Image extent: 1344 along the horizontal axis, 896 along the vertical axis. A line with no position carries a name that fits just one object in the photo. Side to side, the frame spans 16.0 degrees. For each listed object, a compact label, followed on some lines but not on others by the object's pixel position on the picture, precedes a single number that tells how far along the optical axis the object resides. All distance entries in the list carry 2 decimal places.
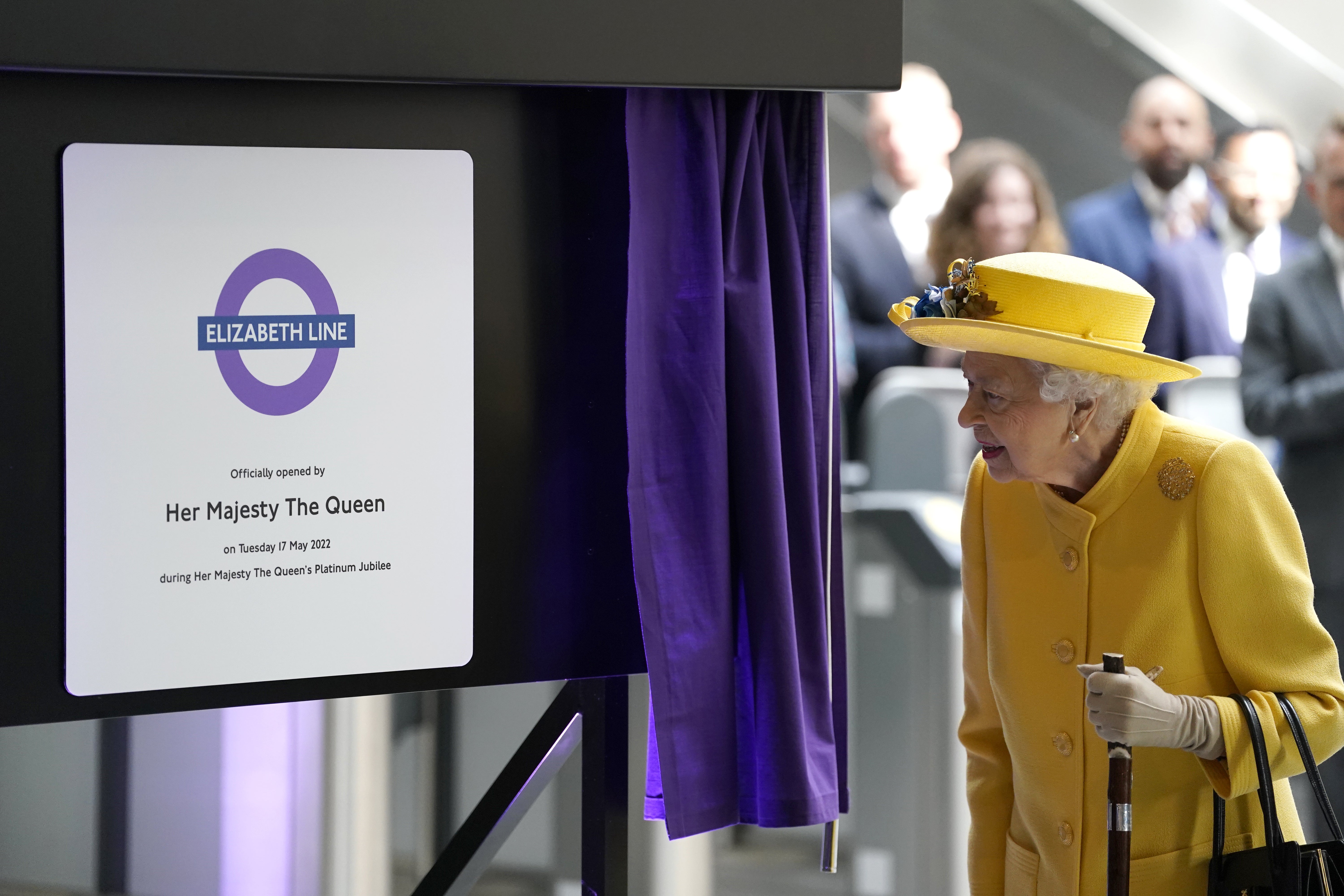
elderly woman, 5.47
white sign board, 5.57
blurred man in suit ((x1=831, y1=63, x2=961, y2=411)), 8.29
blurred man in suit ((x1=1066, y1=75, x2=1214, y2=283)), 8.97
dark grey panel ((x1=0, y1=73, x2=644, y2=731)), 5.55
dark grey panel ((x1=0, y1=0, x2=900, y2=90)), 5.48
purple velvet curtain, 5.66
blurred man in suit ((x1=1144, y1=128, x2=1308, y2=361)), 8.76
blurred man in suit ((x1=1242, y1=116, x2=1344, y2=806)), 7.90
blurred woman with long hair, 8.41
